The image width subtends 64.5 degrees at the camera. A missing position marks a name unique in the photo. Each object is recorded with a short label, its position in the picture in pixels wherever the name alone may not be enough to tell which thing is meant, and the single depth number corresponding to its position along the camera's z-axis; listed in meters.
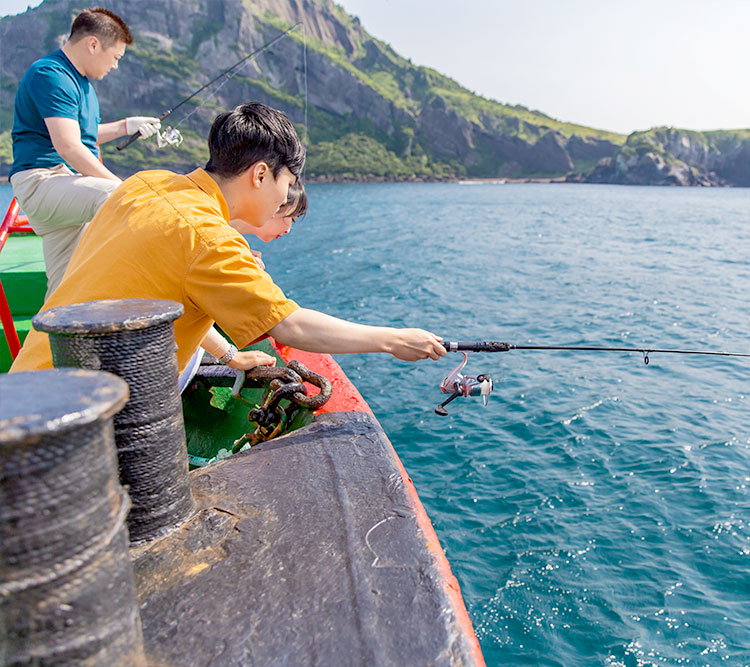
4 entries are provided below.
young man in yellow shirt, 2.37
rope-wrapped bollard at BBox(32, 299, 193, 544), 2.03
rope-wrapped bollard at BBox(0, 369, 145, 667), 1.27
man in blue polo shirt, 4.20
